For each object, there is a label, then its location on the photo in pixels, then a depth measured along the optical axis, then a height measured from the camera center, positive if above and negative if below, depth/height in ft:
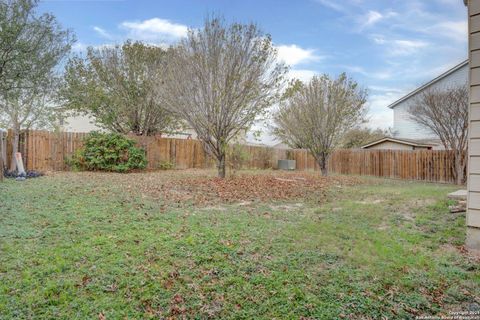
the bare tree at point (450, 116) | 40.45 +5.99
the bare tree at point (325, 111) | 41.60 +6.76
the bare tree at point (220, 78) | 28.81 +8.09
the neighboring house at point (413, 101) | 52.80 +11.32
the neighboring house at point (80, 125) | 68.03 +7.70
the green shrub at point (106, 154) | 39.32 +0.50
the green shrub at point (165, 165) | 47.06 -1.15
